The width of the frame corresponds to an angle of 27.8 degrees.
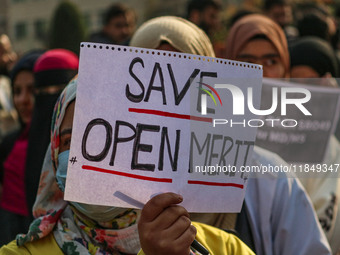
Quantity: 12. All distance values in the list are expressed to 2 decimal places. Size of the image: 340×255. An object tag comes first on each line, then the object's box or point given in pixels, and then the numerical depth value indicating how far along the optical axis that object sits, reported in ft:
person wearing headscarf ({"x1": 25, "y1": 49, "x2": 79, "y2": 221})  12.50
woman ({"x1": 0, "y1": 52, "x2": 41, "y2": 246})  14.03
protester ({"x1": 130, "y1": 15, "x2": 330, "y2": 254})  8.48
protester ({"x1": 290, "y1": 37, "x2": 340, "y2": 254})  10.63
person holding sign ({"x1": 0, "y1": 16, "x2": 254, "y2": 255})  7.23
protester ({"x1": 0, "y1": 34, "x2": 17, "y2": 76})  27.32
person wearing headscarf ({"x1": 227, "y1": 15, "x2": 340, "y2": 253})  10.69
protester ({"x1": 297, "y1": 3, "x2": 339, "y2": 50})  21.15
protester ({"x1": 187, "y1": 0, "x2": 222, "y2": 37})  25.49
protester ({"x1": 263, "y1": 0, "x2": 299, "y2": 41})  27.22
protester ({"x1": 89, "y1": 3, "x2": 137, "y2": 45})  26.68
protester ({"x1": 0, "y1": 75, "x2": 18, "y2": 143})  20.58
